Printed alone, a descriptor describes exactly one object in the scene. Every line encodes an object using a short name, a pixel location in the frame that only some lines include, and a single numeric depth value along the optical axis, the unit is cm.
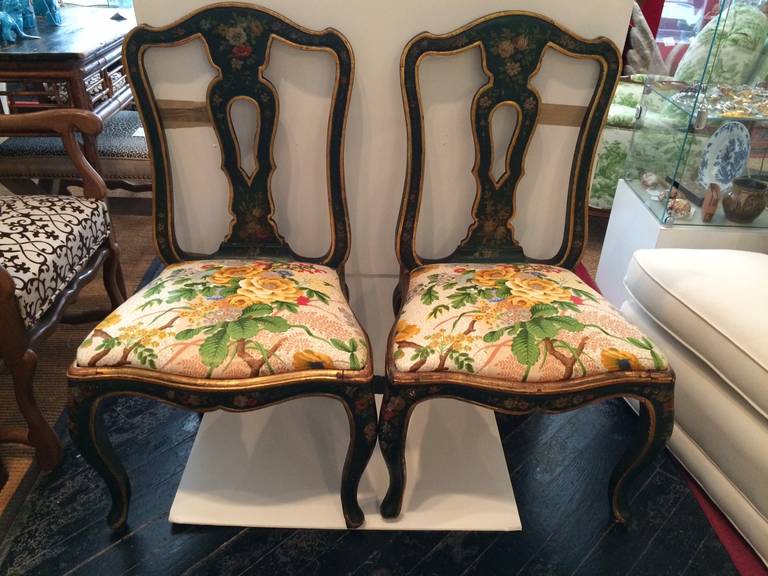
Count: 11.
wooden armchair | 119
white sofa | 118
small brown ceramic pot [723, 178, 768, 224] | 161
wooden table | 190
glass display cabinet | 155
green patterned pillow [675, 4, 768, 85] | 148
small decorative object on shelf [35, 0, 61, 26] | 225
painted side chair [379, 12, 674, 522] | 104
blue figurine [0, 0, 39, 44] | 196
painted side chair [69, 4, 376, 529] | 102
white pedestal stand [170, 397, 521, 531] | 126
